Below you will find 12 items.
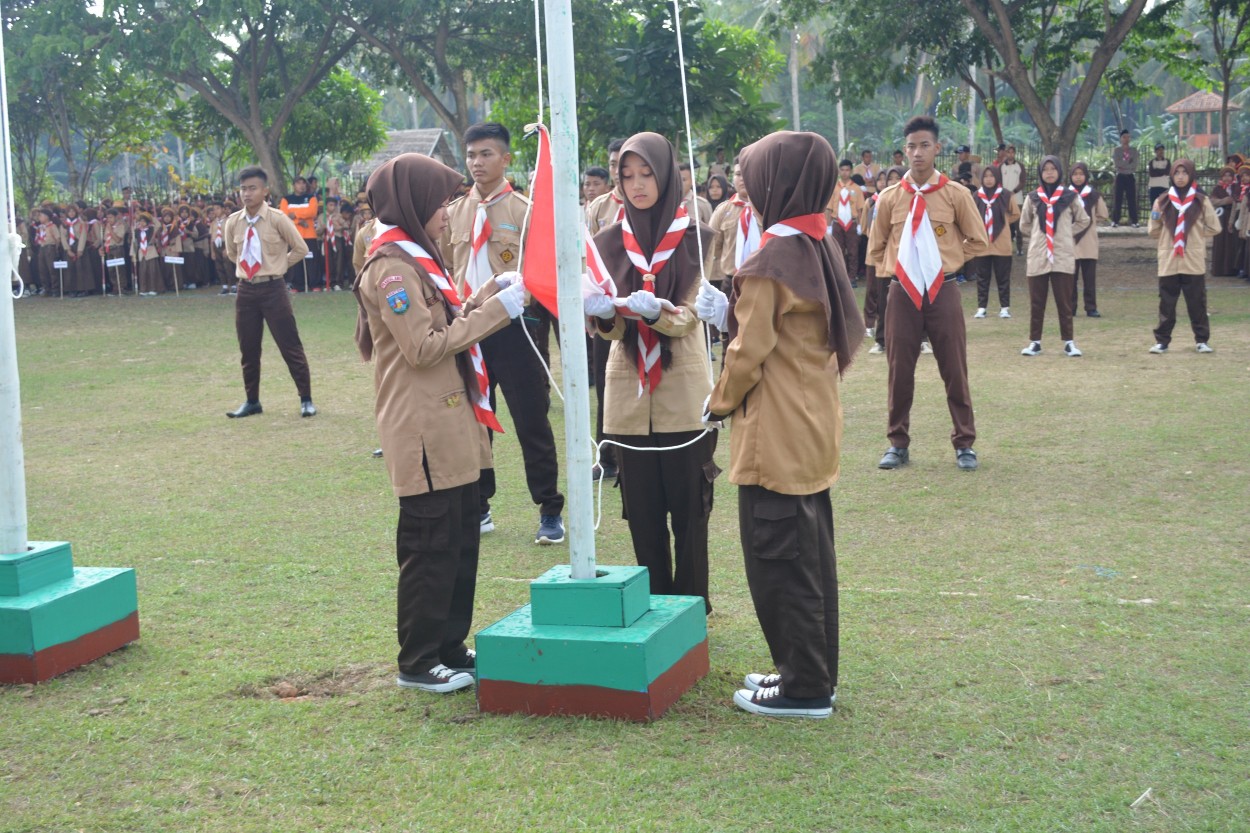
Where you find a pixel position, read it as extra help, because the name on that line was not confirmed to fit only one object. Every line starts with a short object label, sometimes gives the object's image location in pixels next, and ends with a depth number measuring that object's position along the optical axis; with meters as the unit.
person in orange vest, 23.25
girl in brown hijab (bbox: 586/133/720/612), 5.03
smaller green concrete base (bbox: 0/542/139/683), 4.71
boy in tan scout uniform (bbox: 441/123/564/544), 6.79
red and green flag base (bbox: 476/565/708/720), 4.20
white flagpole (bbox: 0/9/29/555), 4.83
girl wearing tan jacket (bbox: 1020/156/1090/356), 12.57
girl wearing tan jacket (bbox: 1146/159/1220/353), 12.14
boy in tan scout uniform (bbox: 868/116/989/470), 8.08
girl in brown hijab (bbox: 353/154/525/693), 4.38
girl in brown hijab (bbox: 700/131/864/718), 4.07
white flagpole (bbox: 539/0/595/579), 4.04
